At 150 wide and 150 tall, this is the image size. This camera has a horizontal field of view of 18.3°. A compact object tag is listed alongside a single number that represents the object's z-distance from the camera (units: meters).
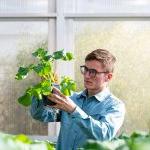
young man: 2.36
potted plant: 2.37
